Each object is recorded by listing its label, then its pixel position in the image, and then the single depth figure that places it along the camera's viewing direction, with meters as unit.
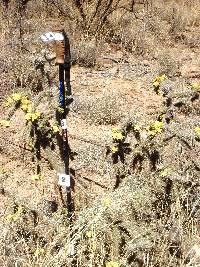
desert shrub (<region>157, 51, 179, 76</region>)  4.51
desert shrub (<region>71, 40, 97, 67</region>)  4.56
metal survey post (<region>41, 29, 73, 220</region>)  2.01
